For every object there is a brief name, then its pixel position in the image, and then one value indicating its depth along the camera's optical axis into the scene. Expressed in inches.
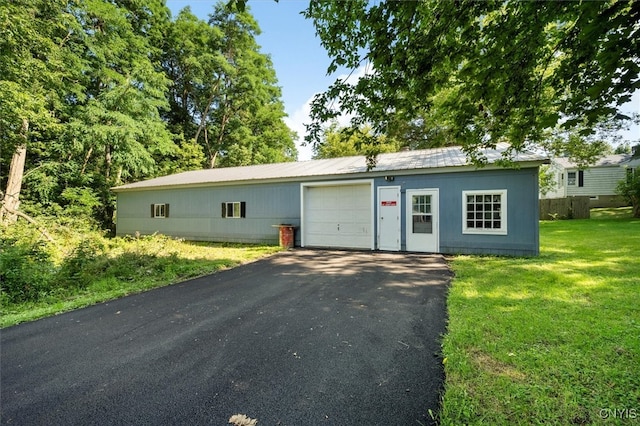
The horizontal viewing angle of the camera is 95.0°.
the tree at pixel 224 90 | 872.3
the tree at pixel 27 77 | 366.9
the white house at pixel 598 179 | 887.1
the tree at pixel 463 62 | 111.7
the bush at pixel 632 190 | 622.2
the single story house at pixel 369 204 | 317.7
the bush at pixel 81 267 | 223.6
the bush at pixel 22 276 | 194.7
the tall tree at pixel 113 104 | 577.3
